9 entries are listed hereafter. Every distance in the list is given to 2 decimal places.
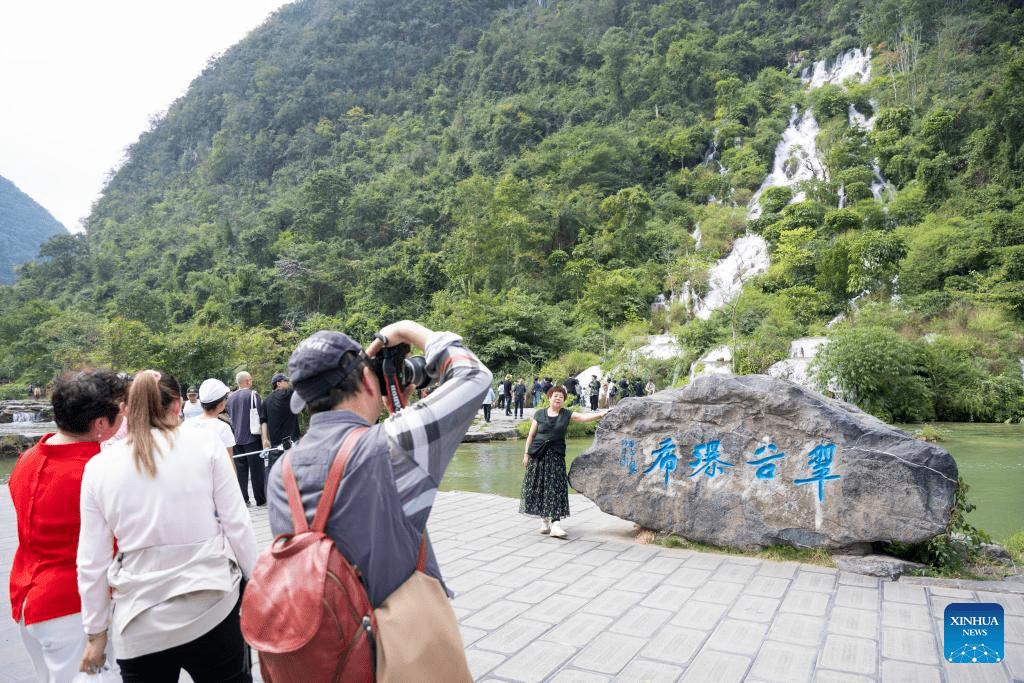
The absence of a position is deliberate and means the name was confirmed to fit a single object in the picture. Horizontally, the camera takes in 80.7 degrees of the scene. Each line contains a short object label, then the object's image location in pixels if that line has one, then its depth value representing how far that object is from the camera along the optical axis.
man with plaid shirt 1.19
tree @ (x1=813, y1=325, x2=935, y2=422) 14.98
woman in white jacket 1.64
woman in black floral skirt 5.24
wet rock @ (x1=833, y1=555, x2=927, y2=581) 4.03
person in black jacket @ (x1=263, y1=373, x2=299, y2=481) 6.43
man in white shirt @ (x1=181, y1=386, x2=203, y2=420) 5.84
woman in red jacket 1.83
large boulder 4.14
